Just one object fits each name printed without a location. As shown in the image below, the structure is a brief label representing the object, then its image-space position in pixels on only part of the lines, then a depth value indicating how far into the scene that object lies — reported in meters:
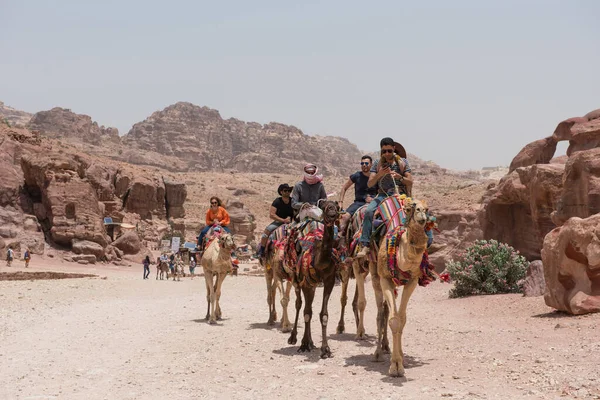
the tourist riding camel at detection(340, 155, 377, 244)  11.06
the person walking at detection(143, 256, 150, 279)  33.41
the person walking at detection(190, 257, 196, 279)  38.83
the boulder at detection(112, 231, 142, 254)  45.06
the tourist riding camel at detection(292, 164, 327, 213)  11.24
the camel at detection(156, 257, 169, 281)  34.44
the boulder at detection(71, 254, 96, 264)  40.09
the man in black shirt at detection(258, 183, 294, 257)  12.84
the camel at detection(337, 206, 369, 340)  10.11
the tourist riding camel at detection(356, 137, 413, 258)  8.92
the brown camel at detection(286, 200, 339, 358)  9.11
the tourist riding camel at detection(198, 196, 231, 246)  14.78
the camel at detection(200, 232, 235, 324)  13.72
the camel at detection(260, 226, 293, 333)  11.23
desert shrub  16.70
